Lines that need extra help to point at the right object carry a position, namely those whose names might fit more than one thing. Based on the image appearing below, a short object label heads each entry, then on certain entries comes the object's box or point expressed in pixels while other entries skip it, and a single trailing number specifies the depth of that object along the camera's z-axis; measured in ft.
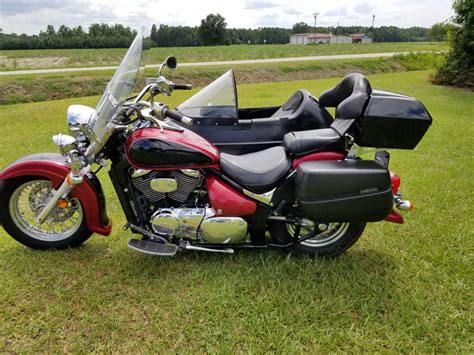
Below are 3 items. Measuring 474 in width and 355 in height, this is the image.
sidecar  14.57
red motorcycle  8.55
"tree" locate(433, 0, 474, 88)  42.06
